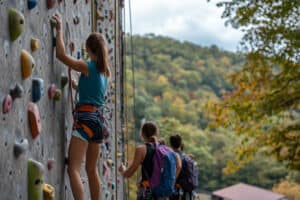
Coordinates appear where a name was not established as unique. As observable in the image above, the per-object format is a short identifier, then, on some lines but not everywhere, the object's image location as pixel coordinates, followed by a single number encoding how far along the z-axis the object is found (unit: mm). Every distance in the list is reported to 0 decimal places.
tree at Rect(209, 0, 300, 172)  10352
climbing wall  3162
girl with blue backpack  4980
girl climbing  4273
